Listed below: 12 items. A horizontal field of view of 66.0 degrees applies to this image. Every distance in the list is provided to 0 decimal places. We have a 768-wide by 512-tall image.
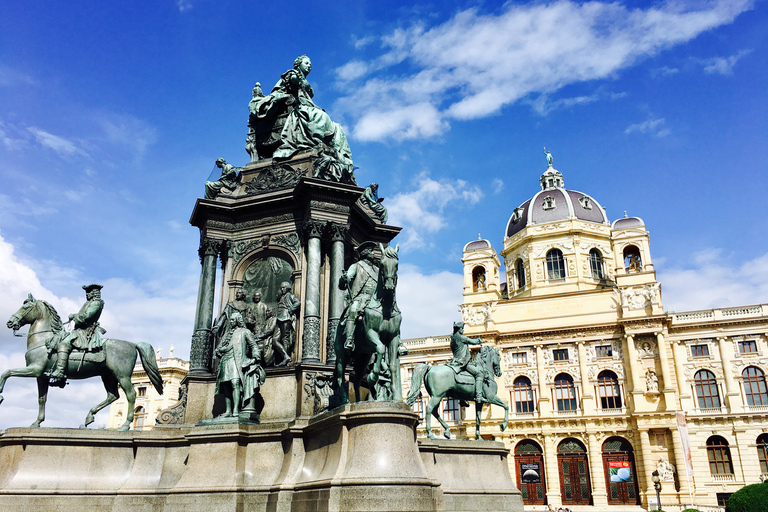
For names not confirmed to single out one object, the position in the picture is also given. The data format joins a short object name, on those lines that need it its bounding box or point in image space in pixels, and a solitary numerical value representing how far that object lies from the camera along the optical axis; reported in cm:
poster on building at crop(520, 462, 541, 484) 5394
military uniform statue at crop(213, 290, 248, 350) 1161
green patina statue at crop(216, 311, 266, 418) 1115
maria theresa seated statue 1478
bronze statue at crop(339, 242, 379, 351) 1054
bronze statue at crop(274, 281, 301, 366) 1209
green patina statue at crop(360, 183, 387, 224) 1505
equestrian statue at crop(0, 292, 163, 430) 1183
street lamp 4412
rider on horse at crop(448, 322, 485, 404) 1555
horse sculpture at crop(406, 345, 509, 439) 1574
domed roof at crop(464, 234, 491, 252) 6944
